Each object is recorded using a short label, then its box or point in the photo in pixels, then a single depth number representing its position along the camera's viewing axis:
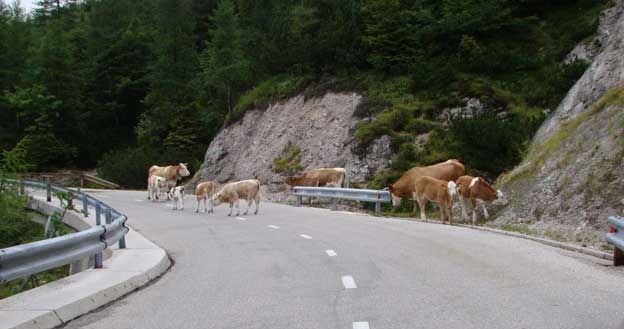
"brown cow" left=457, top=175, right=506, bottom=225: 19.69
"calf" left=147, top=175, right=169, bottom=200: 32.04
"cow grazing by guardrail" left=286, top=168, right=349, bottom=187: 31.41
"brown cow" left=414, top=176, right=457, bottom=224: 20.30
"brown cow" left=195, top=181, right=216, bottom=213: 25.44
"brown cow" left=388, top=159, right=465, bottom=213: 24.09
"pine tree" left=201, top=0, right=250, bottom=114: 52.88
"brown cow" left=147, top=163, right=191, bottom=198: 34.06
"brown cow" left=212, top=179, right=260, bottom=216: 24.05
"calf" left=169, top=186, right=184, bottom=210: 26.42
